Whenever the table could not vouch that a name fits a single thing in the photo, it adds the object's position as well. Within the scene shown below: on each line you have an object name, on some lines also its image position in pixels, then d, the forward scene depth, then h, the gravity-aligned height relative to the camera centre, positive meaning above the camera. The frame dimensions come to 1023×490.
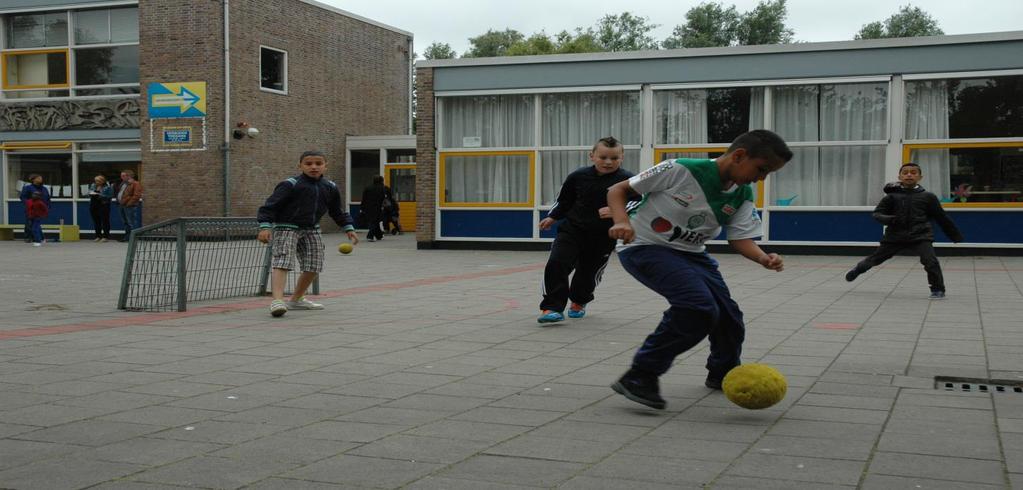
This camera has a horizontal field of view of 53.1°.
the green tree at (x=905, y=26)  81.12 +14.78
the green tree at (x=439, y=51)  92.32 +14.48
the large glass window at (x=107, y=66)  26.73 +3.84
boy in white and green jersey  5.05 -0.15
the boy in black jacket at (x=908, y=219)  11.42 -0.11
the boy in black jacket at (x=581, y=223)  8.73 -0.11
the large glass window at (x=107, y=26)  26.67 +4.88
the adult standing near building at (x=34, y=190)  23.91 +0.51
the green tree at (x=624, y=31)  81.81 +14.42
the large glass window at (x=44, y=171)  27.70 +1.11
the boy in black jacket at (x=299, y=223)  9.45 -0.11
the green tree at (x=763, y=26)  76.94 +13.86
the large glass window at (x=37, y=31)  27.55 +4.91
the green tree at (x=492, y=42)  79.94 +13.32
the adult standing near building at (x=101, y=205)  25.34 +0.16
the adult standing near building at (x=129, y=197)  24.52 +0.34
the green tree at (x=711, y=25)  77.81 +14.15
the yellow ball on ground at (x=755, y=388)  4.89 -0.86
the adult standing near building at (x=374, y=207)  25.06 +0.09
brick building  25.59 +3.03
